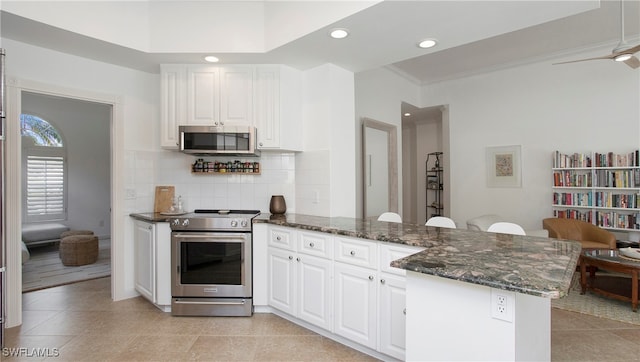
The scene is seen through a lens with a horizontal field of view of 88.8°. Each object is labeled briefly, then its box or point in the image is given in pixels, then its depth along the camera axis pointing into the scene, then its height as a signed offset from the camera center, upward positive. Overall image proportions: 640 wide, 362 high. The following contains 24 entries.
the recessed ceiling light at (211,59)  3.12 +1.22
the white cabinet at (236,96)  3.27 +0.88
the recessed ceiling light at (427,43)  2.72 +1.18
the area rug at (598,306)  2.92 -1.20
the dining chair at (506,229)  2.23 -0.32
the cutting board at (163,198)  3.59 -0.15
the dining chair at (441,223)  2.55 -0.32
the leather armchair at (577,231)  4.07 -0.64
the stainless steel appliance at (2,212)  2.21 -0.18
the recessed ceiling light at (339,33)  2.52 +1.18
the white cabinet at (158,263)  3.02 -0.74
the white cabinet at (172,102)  3.30 +0.83
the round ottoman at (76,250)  4.57 -0.92
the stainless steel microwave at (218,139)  3.15 +0.43
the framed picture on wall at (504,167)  5.10 +0.25
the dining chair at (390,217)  2.92 -0.31
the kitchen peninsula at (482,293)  1.17 -0.43
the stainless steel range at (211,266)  2.91 -0.74
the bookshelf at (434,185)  6.54 -0.05
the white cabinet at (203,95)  3.28 +0.90
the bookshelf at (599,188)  4.13 -0.08
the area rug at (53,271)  3.85 -1.15
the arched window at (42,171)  6.06 +0.27
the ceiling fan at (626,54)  2.79 +1.13
